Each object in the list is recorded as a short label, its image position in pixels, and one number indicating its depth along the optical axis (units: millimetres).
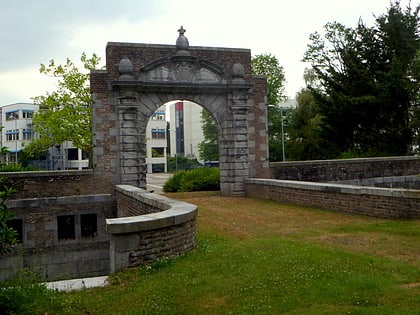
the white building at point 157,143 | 67625
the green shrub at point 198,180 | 20422
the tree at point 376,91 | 24922
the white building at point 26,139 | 57531
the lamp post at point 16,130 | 60094
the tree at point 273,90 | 36406
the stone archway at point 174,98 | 15469
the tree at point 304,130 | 31734
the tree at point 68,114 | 28266
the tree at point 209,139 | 52125
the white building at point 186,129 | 84625
